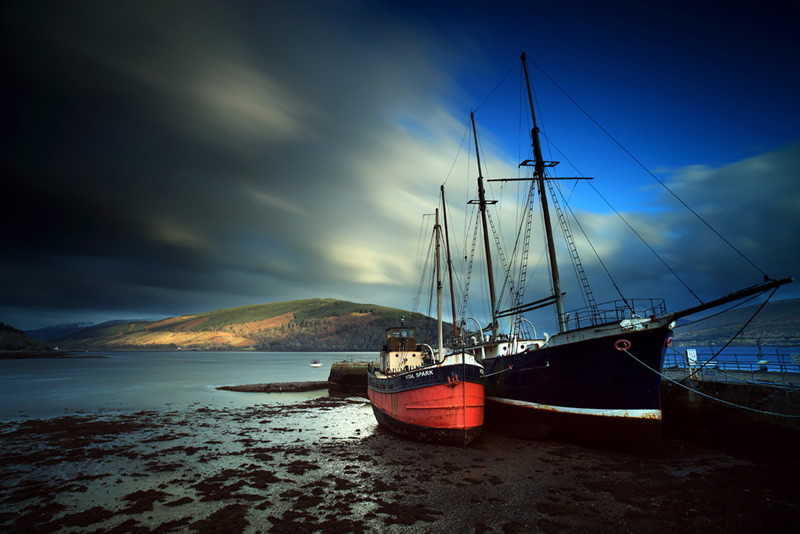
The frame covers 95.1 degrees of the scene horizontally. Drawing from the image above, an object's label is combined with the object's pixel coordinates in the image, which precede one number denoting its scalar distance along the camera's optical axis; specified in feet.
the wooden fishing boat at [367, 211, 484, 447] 55.83
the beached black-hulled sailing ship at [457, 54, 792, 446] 49.37
